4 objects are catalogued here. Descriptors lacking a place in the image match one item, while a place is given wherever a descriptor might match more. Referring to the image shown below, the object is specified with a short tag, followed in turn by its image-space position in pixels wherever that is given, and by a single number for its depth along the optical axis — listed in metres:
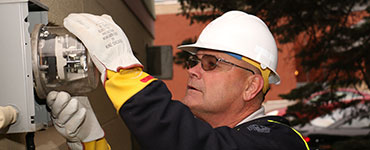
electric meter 1.47
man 1.41
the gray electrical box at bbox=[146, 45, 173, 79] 6.34
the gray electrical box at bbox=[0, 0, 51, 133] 1.41
